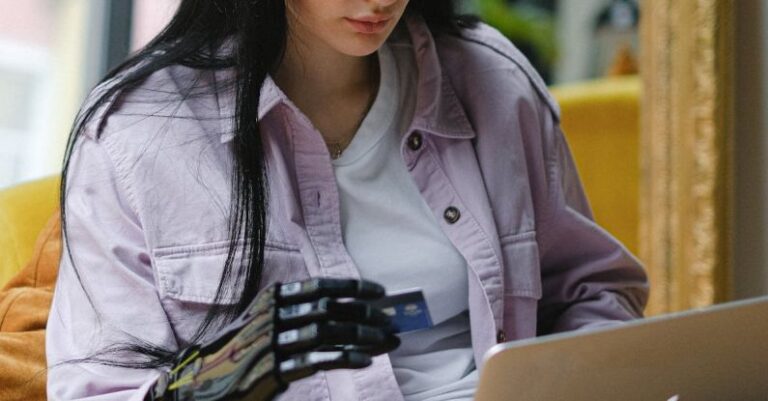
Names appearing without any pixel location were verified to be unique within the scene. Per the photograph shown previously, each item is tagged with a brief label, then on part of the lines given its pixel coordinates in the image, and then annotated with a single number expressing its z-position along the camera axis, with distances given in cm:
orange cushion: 310
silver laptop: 268
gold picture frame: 361
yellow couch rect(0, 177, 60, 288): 329
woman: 301
